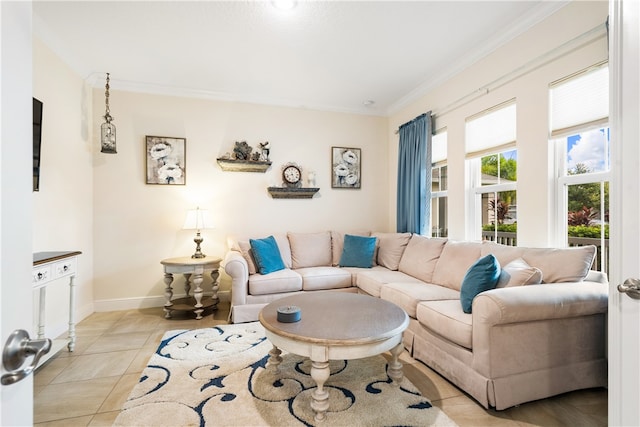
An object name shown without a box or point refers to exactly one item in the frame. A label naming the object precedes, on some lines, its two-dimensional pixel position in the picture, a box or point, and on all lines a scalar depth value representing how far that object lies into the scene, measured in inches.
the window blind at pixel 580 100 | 83.6
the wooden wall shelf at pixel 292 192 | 166.4
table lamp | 142.9
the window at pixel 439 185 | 148.2
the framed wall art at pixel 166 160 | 151.1
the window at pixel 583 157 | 85.6
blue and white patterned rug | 67.2
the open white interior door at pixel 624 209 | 37.9
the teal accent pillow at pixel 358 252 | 152.6
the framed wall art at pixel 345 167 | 180.9
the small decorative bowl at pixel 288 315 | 76.1
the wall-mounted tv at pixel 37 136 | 97.5
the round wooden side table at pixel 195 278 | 134.9
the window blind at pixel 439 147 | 147.3
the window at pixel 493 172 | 113.0
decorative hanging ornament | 132.9
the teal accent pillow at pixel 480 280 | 81.6
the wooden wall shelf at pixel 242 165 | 156.7
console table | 83.4
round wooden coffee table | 67.0
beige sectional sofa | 70.1
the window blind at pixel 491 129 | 111.7
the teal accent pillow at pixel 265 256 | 138.9
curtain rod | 83.4
